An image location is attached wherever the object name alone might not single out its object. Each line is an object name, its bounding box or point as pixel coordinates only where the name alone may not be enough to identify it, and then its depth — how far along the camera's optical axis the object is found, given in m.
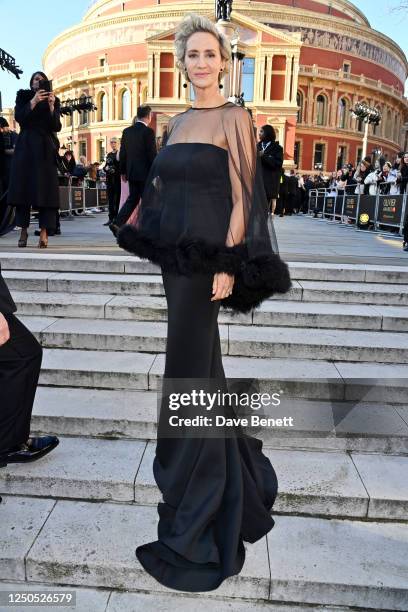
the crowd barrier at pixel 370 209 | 11.55
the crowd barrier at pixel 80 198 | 14.10
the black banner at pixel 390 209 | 11.43
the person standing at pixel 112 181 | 11.04
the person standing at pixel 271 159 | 9.52
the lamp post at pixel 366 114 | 25.77
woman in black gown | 2.11
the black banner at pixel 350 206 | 15.32
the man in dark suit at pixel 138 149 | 7.55
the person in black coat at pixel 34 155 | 6.36
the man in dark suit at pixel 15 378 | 2.58
